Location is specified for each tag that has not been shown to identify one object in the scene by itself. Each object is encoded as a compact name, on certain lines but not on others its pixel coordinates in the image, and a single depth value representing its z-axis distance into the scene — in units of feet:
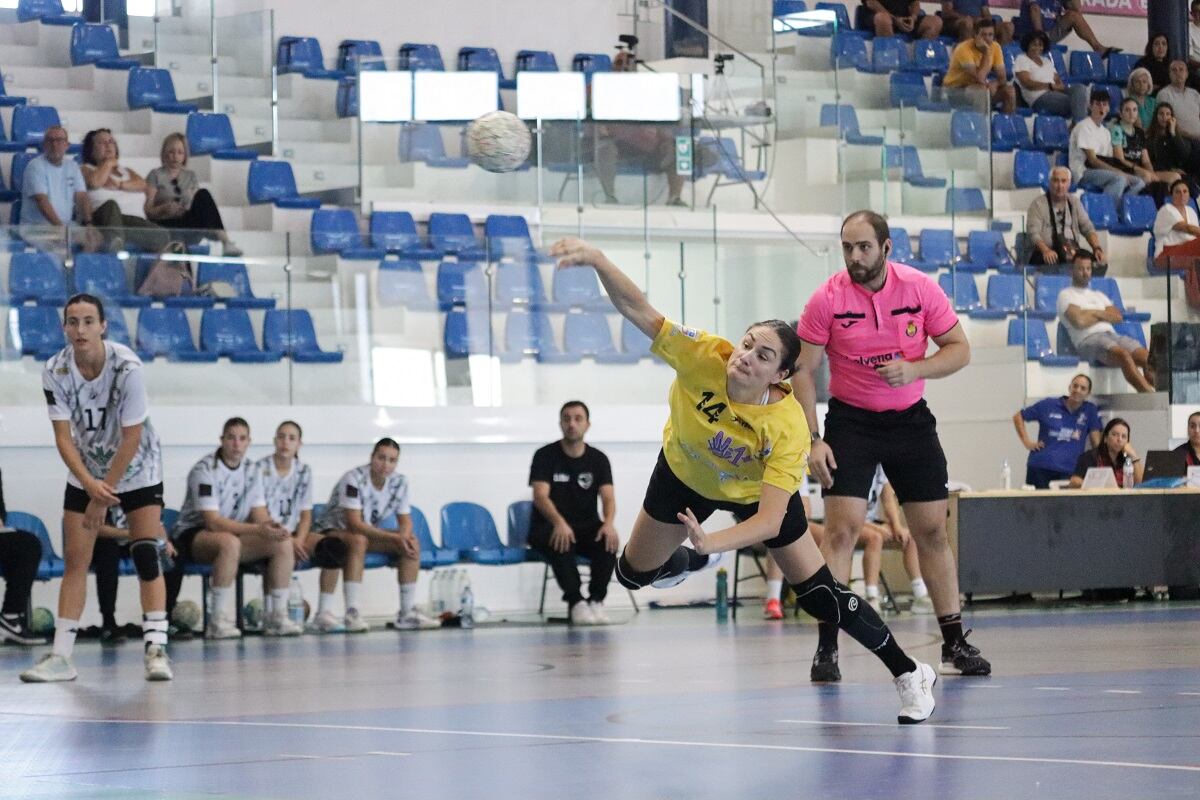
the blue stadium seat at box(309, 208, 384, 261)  52.85
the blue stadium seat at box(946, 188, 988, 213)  71.82
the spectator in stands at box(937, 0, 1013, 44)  84.79
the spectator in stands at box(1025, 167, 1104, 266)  70.03
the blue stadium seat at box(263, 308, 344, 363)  50.98
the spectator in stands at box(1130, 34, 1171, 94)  83.64
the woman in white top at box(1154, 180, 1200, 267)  73.77
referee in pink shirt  28.84
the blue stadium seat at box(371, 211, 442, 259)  53.98
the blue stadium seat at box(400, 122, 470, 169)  61.77
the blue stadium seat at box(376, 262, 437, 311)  52.85
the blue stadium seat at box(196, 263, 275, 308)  50.47
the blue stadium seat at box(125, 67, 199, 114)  67.15
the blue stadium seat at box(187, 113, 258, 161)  65.98
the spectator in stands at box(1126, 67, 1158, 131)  81.25
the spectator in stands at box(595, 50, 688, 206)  61.57
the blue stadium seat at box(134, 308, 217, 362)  49.47
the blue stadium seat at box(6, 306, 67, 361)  47.60
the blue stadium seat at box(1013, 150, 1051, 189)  77.61
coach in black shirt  50.31
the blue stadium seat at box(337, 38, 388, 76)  72.69
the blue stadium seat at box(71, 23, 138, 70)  68.39
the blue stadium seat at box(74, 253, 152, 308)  48.42
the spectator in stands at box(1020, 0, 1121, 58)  89.51
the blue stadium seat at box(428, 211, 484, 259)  54.44
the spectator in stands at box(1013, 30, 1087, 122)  82.48
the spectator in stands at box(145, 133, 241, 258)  57.41
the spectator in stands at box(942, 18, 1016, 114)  77.36
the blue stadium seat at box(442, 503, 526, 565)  52.49
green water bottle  51.44
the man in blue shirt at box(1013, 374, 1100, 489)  58.80
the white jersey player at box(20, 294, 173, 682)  31.94
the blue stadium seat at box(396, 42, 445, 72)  71.05
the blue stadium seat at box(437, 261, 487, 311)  53.42
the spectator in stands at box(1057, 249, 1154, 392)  62.85
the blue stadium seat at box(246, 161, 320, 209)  64.54
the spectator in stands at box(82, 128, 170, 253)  56.34
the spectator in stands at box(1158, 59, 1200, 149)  82.72
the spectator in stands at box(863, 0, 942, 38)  82.94
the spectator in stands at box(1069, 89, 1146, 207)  77.77
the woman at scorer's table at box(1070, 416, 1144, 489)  55.83
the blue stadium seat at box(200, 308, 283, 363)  50.06
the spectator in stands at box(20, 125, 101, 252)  55.77
